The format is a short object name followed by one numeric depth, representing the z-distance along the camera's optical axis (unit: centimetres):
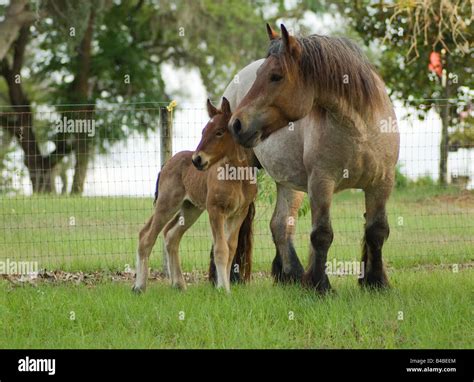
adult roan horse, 661
